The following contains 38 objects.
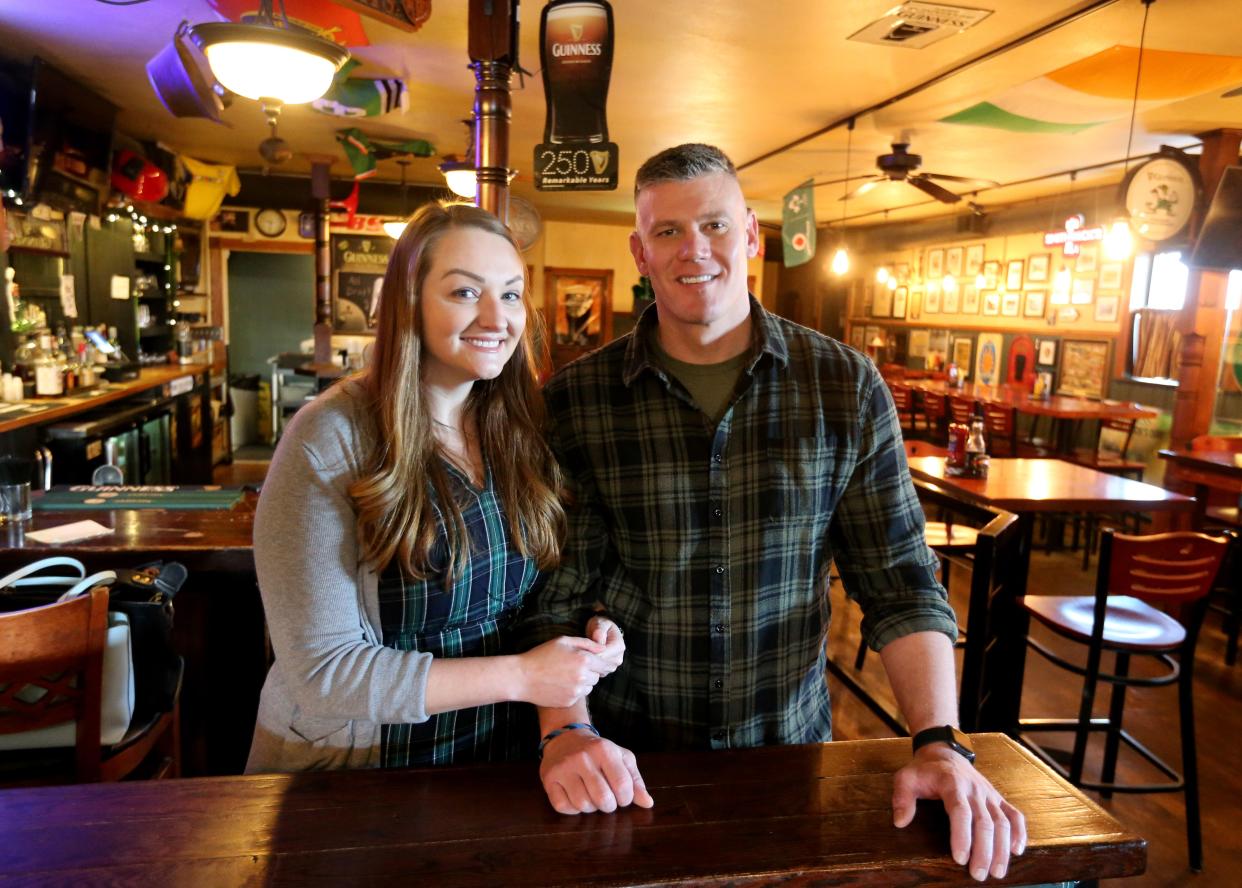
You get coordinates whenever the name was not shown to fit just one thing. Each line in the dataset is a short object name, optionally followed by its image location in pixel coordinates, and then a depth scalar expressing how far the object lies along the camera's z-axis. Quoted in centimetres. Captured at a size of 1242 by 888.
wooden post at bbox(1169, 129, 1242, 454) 618
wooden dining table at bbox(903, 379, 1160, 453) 700
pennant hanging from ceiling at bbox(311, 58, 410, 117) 520
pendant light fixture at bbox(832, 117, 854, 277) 889
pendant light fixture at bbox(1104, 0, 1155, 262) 645
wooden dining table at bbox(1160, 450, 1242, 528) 468
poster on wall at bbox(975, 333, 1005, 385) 1021
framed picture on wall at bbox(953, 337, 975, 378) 1073
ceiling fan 637
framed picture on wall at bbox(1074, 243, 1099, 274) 873
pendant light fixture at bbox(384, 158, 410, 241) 724
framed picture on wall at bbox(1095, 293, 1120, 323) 854
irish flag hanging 458
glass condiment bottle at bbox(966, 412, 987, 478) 380
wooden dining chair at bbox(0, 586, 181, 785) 170
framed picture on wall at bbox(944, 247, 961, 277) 1091
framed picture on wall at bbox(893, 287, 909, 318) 1210
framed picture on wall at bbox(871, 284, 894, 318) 1252
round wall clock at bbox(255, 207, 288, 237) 1016
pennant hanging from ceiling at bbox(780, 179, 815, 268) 695
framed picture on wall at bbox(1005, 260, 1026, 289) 980
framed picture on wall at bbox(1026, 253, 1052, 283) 938
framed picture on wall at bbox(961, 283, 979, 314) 1062
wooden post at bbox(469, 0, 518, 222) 276
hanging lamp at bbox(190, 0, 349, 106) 275
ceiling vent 393
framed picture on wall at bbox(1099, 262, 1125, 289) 848
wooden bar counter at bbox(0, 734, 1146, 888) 103
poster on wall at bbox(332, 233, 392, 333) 1050
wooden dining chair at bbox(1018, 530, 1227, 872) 272
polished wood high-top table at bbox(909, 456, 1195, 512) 337
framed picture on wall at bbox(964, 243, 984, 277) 1047
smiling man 152
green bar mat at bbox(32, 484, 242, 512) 287
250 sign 340
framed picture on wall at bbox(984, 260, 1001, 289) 1016
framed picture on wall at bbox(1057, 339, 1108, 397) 871
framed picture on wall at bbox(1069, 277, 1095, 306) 884
